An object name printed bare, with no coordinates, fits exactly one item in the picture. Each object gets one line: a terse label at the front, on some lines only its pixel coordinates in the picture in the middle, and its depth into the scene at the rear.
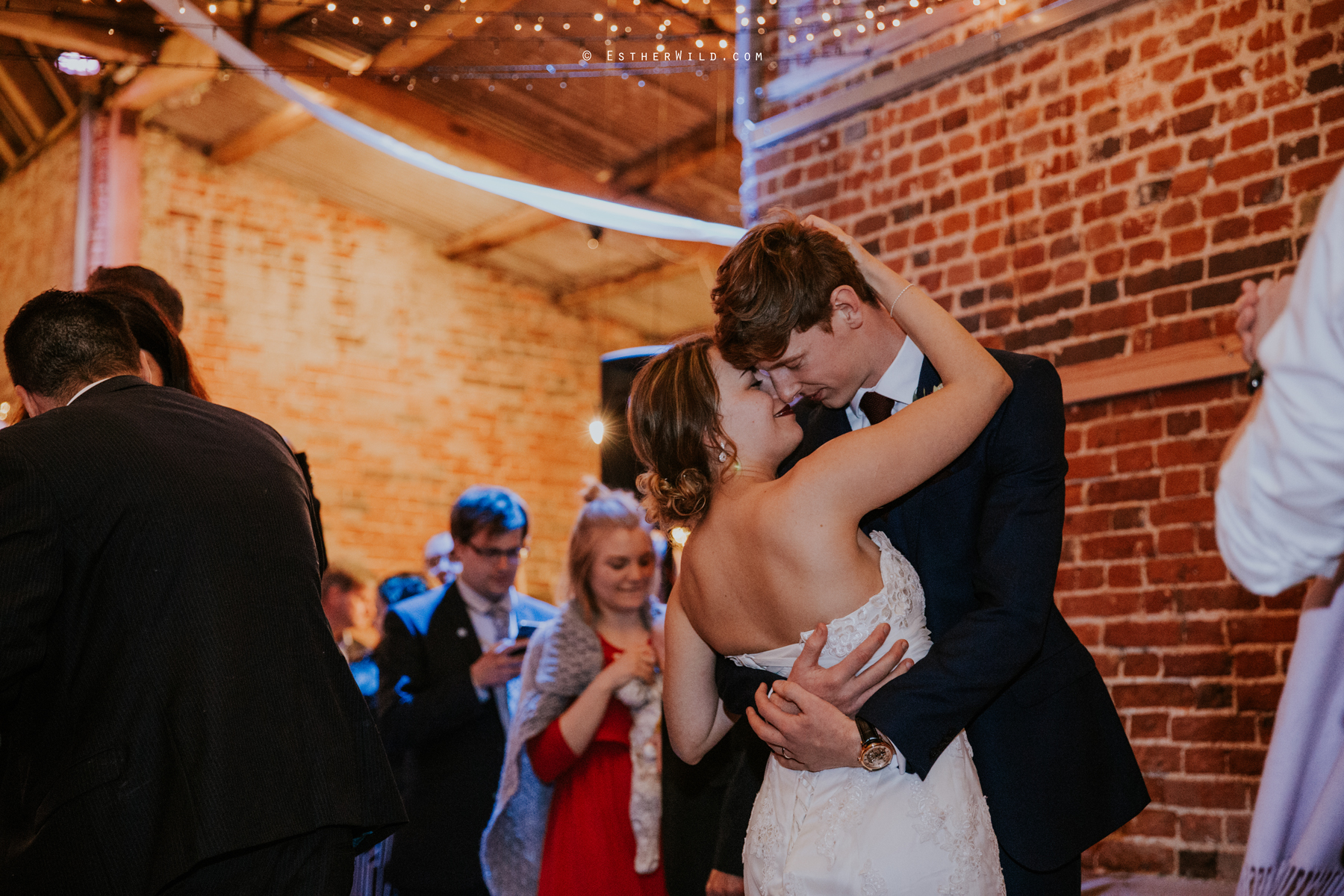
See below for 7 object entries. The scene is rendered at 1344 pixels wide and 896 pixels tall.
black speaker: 3.98
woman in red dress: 3.22
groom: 1.86
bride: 1.80
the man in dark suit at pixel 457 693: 3.39
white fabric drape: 4.66
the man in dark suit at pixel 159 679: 1.77
